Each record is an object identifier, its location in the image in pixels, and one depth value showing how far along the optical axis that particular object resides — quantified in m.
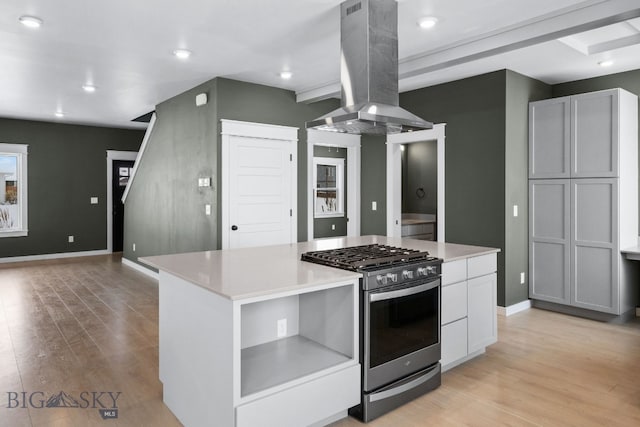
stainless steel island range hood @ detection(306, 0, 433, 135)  2.85
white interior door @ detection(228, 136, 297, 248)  5.00
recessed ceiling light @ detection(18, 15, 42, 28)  3.18
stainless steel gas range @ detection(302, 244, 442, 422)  2.46
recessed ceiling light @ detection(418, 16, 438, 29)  3.21
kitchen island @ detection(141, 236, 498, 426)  2.04
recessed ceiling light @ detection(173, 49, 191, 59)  3.96
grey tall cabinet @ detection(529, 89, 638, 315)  4.25
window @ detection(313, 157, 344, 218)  7.45
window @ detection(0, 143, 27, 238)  7.79
